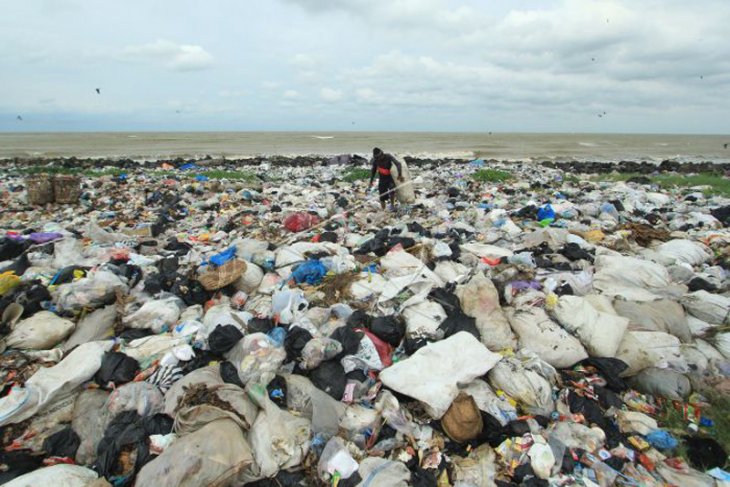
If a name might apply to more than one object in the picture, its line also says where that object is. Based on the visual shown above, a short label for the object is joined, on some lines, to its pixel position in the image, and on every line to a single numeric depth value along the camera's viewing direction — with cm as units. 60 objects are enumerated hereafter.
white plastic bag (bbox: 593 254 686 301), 371
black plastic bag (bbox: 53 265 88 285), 400
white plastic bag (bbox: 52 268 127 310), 341
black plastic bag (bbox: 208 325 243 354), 280
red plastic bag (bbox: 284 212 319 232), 626
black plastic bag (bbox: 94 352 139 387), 256
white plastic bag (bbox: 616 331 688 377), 285
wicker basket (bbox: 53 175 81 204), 816
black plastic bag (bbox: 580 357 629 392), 275
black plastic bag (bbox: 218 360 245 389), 255
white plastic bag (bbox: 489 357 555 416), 251
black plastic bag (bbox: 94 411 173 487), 205
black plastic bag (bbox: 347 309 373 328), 311
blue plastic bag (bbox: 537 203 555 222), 662
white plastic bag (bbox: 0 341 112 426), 225
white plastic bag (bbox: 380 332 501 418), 244
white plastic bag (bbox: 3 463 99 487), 187
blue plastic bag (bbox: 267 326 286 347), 290
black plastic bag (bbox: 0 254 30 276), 428
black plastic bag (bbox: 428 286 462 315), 333
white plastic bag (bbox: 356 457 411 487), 197
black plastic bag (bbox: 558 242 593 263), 452
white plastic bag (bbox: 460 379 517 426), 242
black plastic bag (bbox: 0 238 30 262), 473
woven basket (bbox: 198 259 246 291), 372
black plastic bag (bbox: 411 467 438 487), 201
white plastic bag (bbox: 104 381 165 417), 235
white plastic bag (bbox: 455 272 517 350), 304
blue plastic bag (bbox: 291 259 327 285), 407
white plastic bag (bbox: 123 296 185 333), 322
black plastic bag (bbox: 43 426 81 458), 217
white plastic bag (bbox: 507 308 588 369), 290
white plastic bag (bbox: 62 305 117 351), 308
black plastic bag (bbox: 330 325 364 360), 283
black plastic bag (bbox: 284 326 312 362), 278
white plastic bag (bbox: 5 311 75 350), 296
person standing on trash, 757
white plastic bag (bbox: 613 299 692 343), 315
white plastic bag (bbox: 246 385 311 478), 209
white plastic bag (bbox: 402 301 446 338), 311
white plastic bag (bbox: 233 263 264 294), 393
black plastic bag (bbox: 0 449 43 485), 202
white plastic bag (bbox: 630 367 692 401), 269
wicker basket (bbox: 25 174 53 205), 809
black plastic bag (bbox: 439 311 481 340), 304
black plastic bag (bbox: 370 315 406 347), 307
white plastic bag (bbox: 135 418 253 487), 179
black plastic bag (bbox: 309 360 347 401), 256
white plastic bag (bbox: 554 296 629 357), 296
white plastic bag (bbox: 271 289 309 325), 329
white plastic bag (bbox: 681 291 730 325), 329
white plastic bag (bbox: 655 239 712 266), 465
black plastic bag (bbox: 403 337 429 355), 297
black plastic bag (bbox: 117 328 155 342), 307
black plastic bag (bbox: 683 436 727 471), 217
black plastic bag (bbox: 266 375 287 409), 247
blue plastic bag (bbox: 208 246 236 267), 423
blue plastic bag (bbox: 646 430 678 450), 230
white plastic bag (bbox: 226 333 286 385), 258
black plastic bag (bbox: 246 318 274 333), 309
